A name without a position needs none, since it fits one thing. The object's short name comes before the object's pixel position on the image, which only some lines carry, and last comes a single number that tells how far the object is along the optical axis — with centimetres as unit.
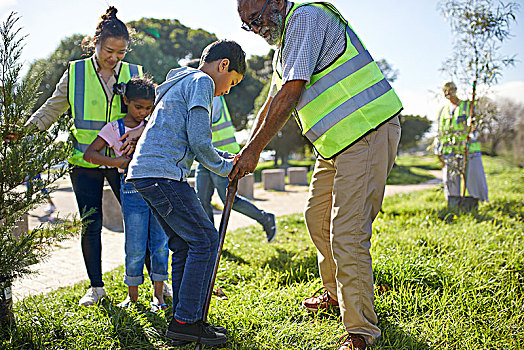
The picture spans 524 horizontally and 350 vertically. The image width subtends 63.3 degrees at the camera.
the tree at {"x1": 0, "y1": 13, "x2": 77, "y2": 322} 222
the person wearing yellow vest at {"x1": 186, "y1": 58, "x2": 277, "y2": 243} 463
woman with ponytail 312
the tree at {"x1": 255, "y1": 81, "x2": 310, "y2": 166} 2167
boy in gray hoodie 241
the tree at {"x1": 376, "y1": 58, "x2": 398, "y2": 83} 2478
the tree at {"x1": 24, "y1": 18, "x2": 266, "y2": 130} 2025
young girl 302
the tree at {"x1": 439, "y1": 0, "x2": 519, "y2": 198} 596
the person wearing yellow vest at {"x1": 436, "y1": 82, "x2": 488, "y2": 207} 632
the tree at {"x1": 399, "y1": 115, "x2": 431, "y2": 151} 3066
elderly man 236
